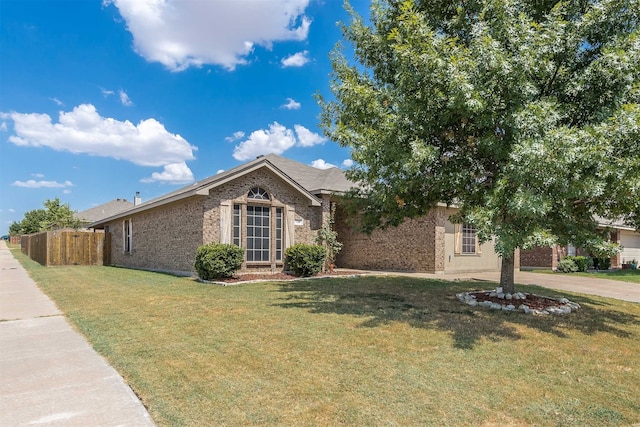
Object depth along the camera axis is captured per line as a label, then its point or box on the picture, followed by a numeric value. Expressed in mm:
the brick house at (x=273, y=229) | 14078
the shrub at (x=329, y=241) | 16375
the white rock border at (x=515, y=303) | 8164
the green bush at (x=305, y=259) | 14344
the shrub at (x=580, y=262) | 20328
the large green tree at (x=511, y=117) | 6188
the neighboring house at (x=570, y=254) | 21766
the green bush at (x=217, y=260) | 12453
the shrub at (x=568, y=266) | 19797
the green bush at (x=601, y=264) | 22656
